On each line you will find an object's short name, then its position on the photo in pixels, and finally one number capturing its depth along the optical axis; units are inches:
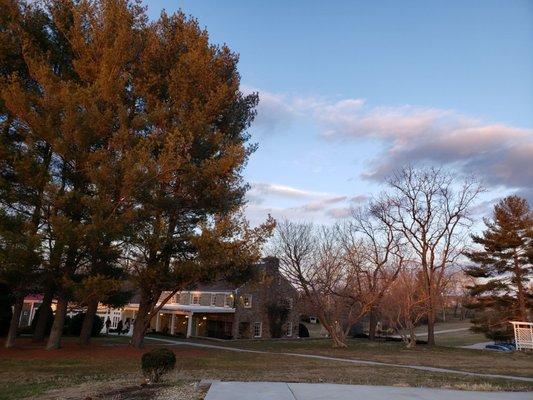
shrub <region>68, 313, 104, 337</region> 1327.5
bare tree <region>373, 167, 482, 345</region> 1583.4
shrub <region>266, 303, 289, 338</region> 1859.6
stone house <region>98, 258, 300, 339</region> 1769.2
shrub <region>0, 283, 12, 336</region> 1008.2
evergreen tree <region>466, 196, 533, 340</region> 1540.4
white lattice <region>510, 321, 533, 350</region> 1327.5
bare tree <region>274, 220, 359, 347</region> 1434.5
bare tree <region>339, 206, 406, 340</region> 1424.7
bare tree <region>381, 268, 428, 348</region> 1347.2
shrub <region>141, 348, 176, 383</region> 416.5
